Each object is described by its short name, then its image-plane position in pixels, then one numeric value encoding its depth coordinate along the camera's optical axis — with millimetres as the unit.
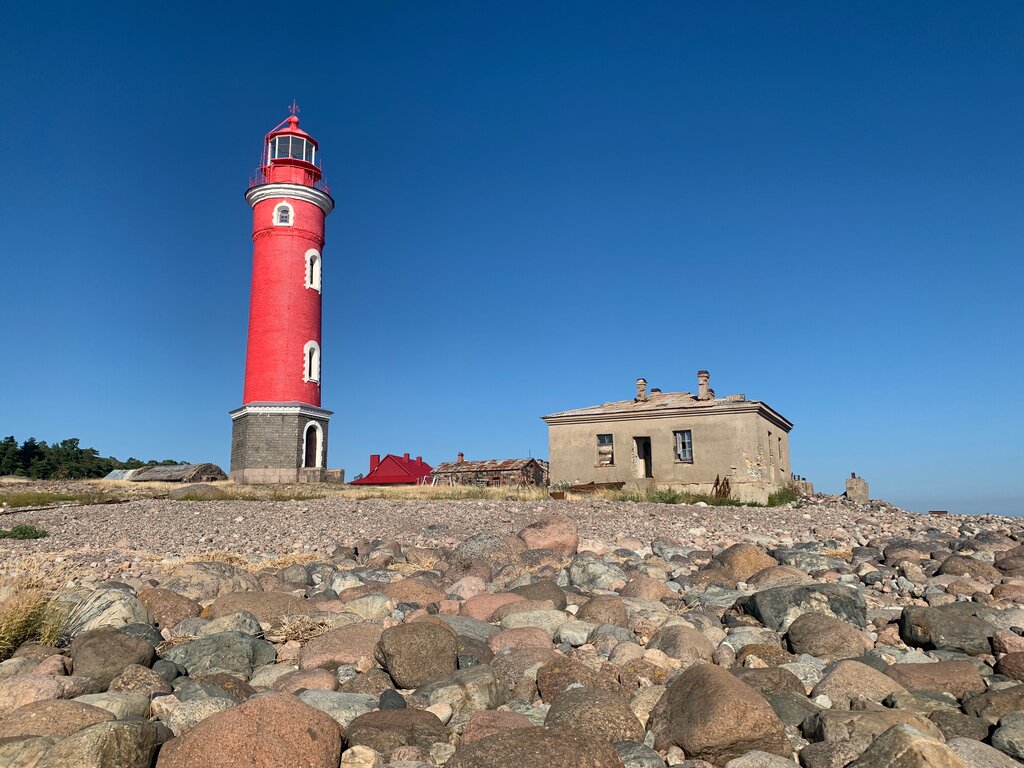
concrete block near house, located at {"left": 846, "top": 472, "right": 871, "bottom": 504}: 25844
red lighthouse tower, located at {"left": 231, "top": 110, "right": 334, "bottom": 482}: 26141
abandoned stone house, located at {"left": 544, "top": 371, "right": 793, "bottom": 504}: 22812
